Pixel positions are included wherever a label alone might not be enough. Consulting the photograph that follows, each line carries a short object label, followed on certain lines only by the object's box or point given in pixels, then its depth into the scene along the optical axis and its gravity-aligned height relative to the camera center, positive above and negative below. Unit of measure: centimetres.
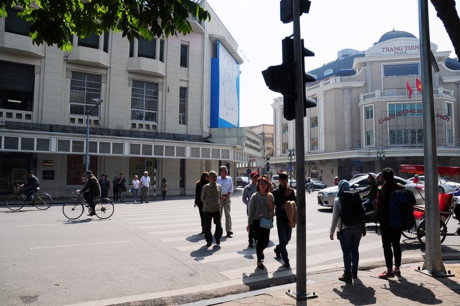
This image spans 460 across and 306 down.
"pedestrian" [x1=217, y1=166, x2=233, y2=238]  956 -55
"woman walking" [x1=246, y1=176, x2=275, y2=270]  633 -74
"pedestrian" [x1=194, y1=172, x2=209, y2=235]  934 -38
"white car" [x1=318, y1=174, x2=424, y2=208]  1473 -71
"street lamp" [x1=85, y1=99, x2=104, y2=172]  2235 +120
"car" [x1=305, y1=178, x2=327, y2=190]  4030 -134
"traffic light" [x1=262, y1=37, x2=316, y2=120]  488 +138
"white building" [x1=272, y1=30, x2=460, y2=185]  4462 +823
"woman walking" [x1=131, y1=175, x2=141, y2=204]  2139 -79
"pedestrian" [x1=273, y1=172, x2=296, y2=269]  645 -74
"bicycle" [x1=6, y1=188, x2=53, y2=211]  1577 -128
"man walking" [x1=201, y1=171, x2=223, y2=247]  815 -79
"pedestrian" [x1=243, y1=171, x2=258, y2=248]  915 -40
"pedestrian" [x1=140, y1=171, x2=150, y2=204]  2088 -65
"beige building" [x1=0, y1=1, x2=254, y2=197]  2283 +488
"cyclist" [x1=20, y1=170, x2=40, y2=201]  1577 -64
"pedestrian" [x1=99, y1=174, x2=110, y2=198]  2130 -73
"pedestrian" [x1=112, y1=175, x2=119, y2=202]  2225 -101
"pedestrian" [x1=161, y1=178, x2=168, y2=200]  2340 -93
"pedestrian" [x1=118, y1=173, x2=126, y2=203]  2205 -81
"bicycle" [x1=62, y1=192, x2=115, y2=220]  1280 -130
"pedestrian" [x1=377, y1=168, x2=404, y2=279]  580 -93
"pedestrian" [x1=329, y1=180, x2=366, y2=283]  552 -101
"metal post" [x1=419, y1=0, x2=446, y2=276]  594 +23
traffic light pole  480 +15
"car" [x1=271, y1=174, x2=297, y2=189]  4386 -71
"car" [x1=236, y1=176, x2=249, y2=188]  4434 -98
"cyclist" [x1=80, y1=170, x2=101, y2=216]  1282 -68
